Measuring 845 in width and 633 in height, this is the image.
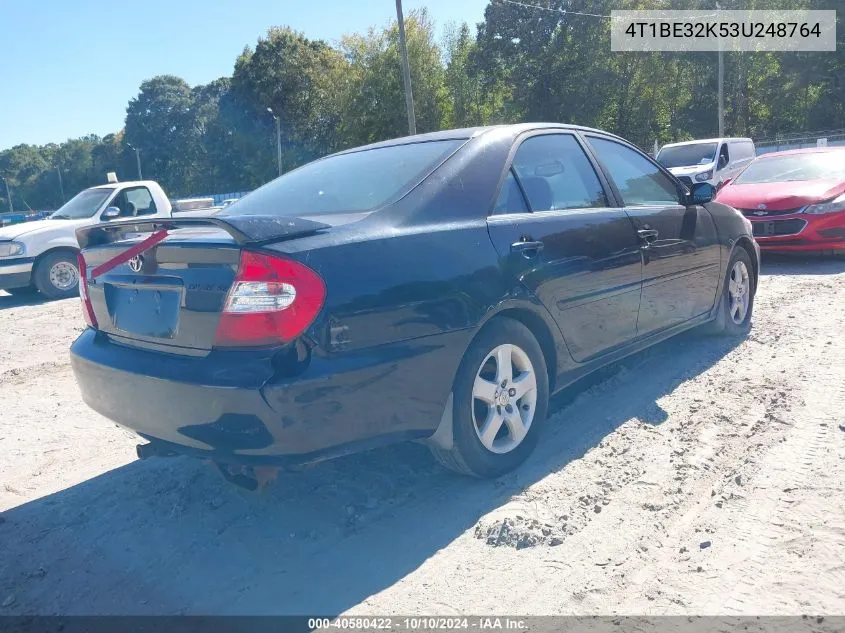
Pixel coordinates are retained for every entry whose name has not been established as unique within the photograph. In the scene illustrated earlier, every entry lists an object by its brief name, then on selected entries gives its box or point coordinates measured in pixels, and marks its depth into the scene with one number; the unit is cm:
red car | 862
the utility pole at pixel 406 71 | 2400
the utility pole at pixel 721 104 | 3244
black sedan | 247
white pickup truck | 1024
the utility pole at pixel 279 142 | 4281
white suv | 1553
